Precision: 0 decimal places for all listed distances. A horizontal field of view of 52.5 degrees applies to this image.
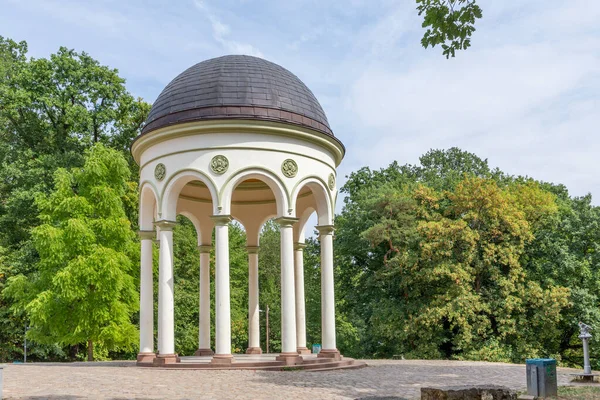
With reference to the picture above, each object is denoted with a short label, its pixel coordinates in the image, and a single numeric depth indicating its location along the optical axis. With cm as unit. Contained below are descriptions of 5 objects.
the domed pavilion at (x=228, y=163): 1806
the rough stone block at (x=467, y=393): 941
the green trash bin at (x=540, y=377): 1105
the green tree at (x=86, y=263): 2483
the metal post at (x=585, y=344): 1484
